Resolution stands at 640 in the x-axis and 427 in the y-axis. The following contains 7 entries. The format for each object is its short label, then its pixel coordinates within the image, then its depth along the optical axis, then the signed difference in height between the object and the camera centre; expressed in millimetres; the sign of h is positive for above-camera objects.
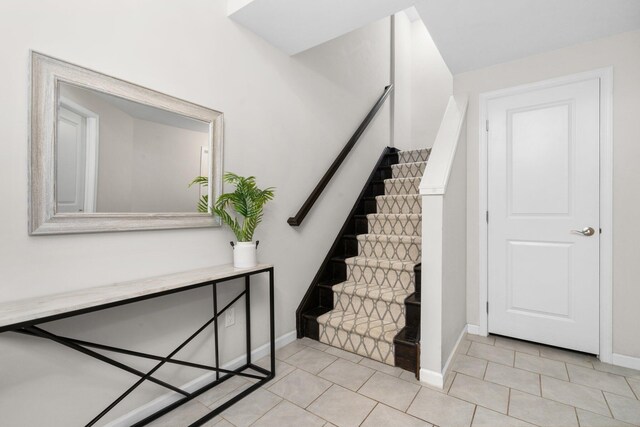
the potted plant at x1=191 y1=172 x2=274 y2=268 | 1846 +26
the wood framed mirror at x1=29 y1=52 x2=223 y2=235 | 1264 +282
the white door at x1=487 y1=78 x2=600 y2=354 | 2264 +16
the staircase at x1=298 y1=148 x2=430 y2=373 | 2182 -582
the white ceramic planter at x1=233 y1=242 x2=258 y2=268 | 1862 -237
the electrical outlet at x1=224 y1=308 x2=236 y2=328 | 2020 -663
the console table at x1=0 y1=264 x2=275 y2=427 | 1085 -350
